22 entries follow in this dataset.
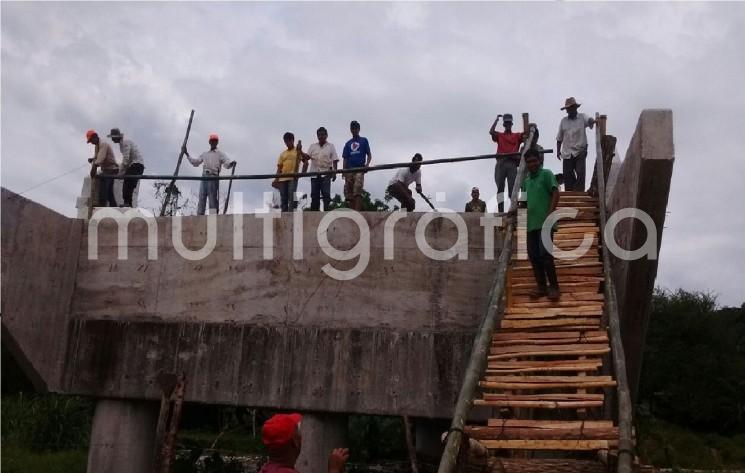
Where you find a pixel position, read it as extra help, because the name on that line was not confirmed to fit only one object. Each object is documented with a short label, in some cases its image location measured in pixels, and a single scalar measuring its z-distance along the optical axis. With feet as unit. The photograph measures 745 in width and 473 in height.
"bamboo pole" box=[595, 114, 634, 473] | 14.87
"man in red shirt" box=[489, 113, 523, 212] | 34.45
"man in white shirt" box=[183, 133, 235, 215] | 36.42
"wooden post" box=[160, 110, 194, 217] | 34.55
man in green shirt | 23.94
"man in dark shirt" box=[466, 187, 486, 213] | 38.75
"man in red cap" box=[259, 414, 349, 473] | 12.59
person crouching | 34.17
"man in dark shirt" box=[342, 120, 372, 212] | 32.86
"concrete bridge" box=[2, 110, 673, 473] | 26.68
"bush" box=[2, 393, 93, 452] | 63.16
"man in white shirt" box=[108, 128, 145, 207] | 34.86
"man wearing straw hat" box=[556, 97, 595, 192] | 33.91
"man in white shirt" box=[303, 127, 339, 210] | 33.01
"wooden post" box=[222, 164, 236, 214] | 34.42
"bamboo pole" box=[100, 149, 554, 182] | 30.48
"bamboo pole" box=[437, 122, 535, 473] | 15.65
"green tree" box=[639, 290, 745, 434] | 86.07
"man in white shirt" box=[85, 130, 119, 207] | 33.04
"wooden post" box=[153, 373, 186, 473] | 22.33
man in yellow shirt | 33.19
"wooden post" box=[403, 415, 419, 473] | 25.35
